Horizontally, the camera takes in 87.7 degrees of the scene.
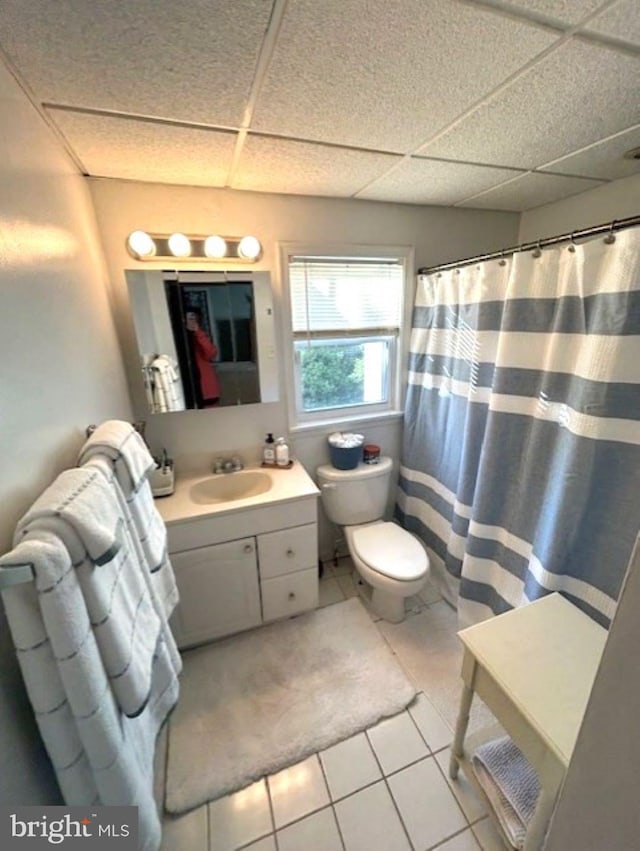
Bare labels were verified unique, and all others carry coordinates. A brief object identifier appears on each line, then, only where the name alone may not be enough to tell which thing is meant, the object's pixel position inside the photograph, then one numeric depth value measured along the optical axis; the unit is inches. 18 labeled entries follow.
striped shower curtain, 40.4
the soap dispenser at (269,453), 71.9
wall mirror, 58.9
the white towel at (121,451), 35.3
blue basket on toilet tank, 74.0
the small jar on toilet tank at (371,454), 77.3
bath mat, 48.1
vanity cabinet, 58.2
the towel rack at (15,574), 20.1
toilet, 63.1
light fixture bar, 55.9
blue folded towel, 37.4
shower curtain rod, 38.0
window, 69.5
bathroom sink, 67.9
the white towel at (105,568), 24.5
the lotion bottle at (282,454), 71.4
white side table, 32.3
